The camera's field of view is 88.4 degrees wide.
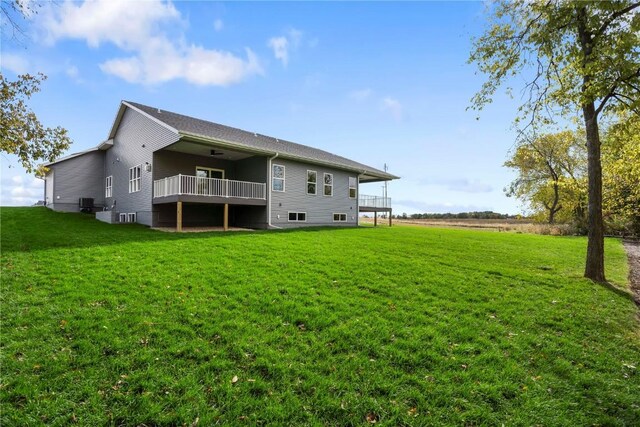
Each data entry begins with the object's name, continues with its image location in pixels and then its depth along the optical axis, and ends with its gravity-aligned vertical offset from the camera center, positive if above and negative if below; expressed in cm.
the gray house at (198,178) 1552 +223
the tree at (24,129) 958 +263
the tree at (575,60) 773 +461
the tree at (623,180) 1077 +234
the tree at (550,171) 3141 +507
